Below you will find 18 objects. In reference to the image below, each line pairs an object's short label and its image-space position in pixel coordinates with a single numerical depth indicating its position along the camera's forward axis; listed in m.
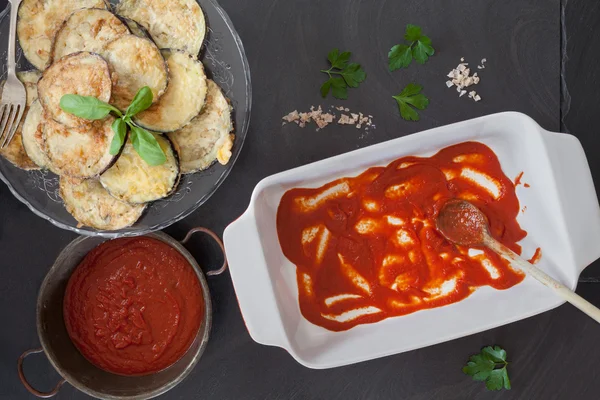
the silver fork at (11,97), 0.93
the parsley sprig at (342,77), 1.01
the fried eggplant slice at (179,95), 0.92
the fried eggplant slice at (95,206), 0.95
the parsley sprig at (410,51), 1.00
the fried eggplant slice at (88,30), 0.92
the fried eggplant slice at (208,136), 0.95
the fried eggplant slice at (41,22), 0.94
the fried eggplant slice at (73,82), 0.89
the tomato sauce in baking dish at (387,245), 0.98
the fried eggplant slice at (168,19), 0.94
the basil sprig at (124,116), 0.87
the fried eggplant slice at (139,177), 0.92
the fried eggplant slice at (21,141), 0.95
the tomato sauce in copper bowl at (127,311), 0.98
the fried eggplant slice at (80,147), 0.91
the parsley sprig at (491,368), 1.02
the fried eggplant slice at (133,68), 0.90
